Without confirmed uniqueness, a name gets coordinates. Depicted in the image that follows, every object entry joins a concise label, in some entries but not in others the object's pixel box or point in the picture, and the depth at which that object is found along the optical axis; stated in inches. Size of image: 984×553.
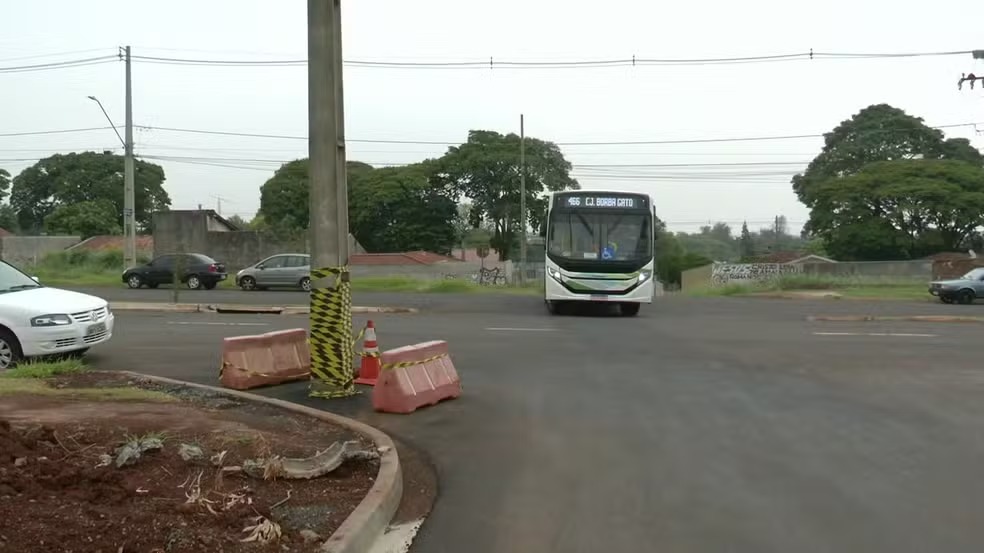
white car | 430.6
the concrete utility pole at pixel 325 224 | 368.8
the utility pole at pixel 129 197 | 1414.4
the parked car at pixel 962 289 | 1199.6
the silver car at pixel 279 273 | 1353.3
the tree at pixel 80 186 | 3292.3
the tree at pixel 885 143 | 2667.3
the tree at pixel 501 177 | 2728.8
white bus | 808.9
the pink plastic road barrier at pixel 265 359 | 391.5
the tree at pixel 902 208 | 2255.2
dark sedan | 1342.3
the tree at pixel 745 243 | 4362.7
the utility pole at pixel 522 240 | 1726.1
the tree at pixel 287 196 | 2994.6
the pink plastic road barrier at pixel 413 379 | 338.3
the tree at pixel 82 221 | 2977.4
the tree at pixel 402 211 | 2851.9
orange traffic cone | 402.6
